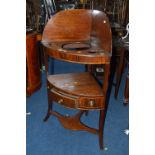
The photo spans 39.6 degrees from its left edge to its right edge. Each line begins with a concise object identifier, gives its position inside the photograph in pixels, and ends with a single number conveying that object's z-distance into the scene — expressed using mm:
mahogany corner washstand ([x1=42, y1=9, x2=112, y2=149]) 1553
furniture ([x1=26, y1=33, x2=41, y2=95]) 2354
